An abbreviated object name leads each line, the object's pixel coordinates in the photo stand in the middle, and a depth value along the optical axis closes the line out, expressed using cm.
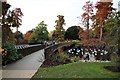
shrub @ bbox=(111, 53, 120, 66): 451
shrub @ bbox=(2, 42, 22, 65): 528
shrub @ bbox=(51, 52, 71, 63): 599
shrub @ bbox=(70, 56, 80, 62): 619
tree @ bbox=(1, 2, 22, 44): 706
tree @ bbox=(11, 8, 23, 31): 782
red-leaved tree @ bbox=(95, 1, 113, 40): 1404
